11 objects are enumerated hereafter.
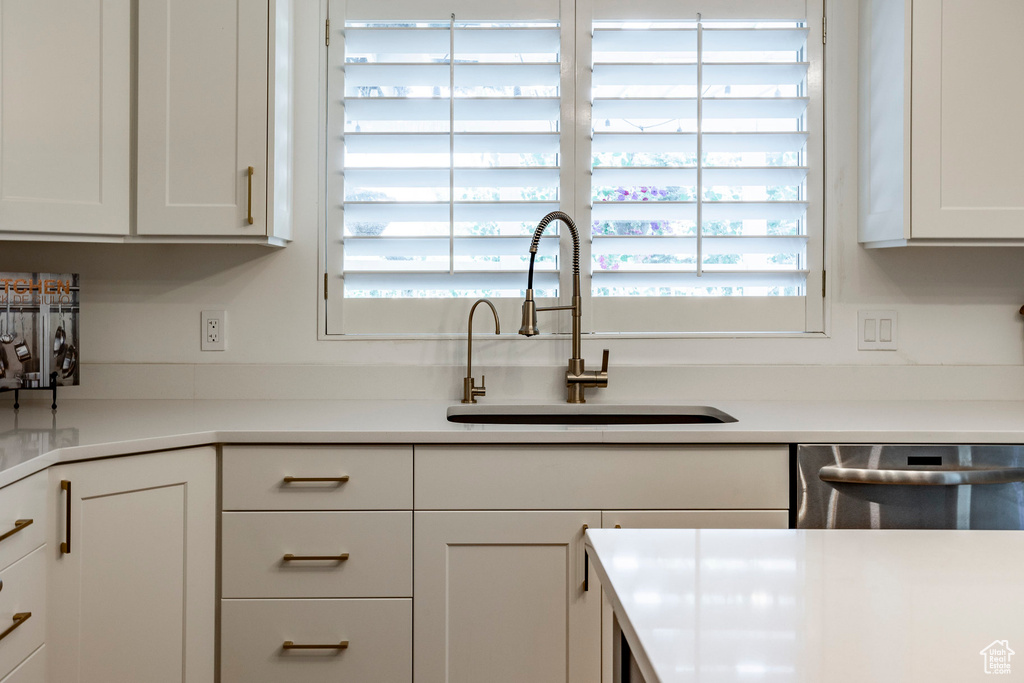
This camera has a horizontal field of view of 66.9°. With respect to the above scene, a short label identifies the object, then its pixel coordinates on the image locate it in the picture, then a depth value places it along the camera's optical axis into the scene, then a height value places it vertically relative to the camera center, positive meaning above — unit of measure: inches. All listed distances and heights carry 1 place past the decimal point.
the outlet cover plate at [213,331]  91.0 +0.7
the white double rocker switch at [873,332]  92.4 +1.3
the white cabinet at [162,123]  75.4 +21.4
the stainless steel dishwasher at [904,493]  68.1 -13.2
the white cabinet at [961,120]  79.4 +22.9
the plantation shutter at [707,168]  90.4 +20.2
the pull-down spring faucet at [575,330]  83.6 +1.1
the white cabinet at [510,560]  67.9 -19.3
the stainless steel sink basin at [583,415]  86.5 -8.4
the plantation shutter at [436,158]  90.0 +21.3
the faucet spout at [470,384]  86.0 -5.0
